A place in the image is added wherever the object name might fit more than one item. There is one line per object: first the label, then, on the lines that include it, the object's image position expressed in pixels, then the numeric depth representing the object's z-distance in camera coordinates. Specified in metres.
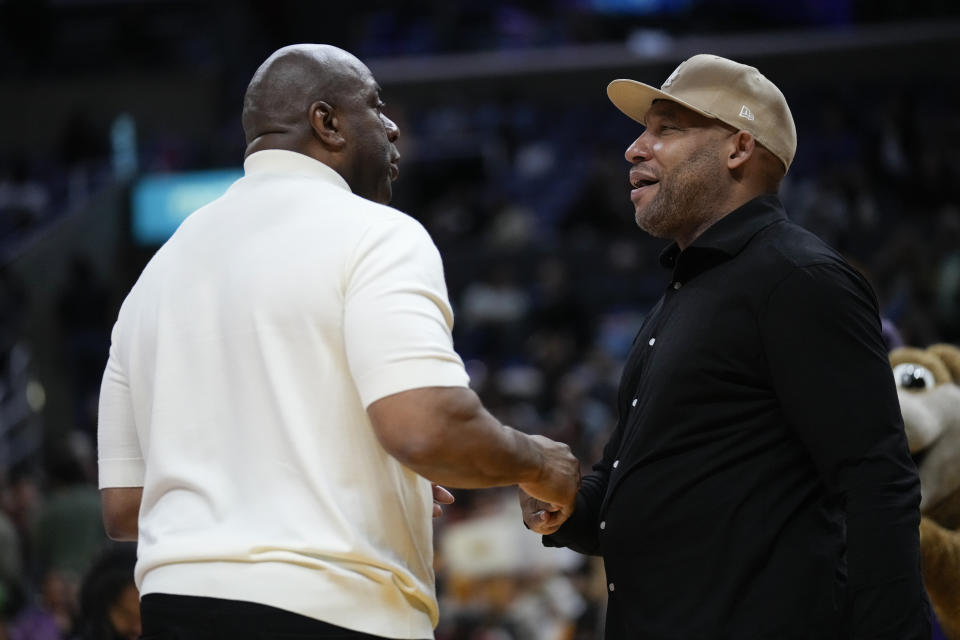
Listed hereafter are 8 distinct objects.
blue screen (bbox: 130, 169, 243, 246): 29.05
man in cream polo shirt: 4.16
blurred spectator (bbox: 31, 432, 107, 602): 13.77
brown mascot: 6.27
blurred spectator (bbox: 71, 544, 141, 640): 7.31
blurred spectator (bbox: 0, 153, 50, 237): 29.34
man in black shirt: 4.71
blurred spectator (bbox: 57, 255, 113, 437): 24.22
